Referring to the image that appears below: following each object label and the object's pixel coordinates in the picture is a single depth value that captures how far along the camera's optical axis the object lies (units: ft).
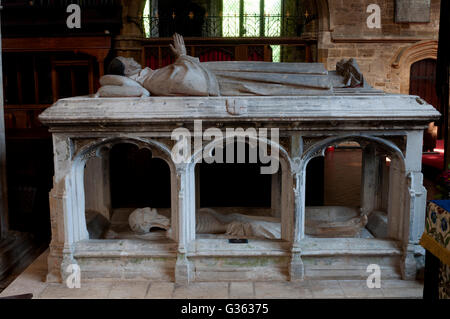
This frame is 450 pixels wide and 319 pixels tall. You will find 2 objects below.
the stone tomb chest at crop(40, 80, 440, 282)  11.60
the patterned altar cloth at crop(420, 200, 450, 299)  8.79
